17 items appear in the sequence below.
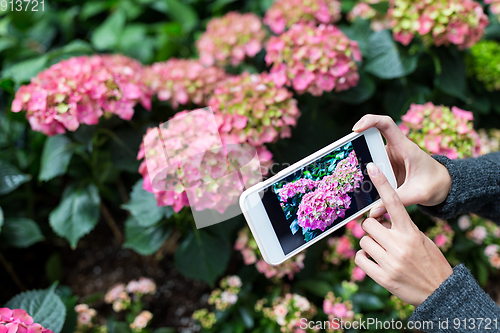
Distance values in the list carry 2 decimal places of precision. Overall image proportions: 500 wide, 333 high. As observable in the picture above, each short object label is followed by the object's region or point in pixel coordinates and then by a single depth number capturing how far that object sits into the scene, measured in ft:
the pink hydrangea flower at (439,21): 2.94
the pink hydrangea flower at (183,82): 3.33
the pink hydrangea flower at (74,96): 2.59
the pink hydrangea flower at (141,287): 3.19
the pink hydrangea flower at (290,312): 2.81
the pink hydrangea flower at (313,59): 2.91
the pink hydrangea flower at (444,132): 2.70
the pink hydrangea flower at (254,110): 2.64
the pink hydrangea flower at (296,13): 3.69
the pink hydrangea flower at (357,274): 3.25
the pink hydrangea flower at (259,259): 3.11
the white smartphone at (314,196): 2.06
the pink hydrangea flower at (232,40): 3.75
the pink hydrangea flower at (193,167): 2.36
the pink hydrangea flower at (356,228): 3.31
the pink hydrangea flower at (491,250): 3.59
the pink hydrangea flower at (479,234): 3.67
